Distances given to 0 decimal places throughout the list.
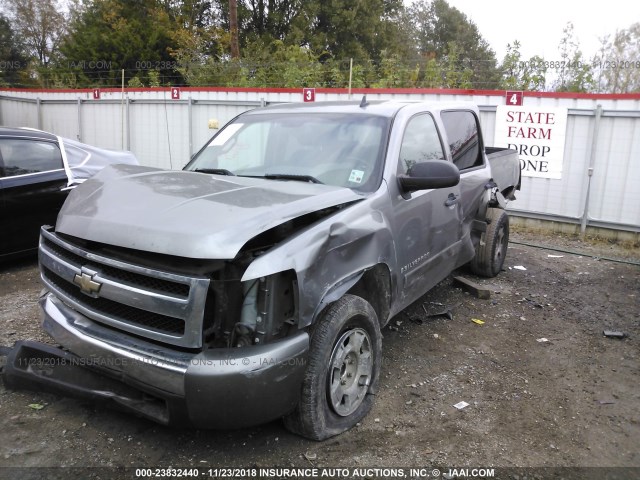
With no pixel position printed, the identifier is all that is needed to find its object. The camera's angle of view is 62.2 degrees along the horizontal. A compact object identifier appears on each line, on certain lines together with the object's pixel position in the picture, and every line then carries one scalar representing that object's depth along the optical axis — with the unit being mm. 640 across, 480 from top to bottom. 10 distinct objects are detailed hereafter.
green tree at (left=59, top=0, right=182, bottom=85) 27594
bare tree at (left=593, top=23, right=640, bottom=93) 11562
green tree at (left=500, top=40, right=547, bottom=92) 11117
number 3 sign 11070
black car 5828
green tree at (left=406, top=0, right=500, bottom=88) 51156
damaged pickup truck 2562
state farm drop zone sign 8578
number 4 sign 8859
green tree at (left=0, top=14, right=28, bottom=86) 33406
